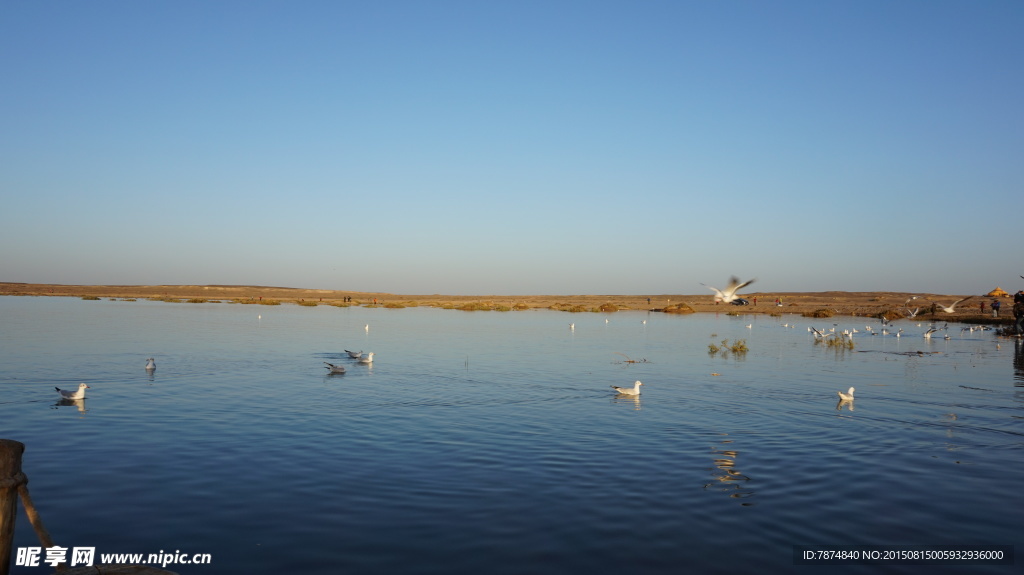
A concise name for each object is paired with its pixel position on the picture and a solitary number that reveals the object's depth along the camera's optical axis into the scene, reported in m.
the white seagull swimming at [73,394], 16.02
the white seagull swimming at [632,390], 18.72
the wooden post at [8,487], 4.84
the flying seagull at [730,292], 25.67
